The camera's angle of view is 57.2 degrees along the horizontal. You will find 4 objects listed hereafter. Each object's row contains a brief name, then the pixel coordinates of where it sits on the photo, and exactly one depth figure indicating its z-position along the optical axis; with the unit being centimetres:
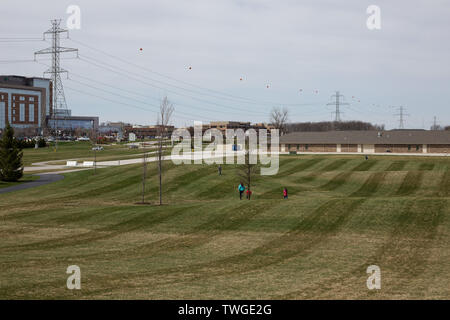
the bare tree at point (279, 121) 18110
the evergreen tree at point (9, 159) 5272
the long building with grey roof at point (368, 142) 9744
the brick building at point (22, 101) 17025
